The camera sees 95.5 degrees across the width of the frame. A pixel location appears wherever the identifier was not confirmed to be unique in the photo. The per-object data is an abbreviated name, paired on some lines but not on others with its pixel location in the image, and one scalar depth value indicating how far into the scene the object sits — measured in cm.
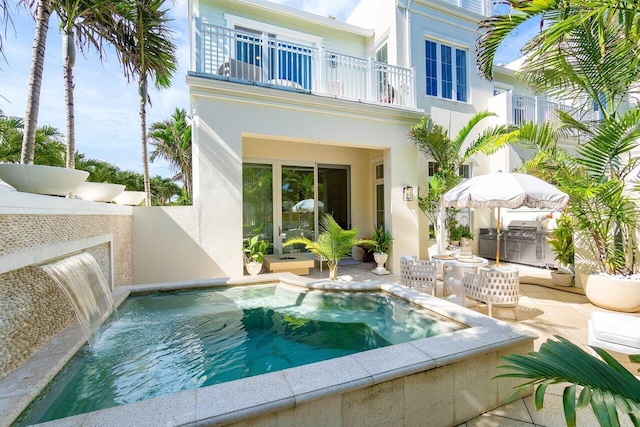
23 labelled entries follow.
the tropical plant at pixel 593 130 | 467
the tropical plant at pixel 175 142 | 1717
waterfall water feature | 317
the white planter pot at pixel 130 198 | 658
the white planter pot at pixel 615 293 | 509
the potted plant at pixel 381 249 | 823
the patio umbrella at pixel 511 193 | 488
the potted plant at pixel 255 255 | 720
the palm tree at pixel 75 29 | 495
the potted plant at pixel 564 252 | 689
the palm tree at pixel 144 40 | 594
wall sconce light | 844
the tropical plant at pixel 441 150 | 821
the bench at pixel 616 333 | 317
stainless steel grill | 906
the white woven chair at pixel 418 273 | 562
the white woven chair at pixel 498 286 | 462
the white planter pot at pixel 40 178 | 330
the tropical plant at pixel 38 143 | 995
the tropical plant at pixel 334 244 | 680
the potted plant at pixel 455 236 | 1002
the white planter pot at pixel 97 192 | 509
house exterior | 664
